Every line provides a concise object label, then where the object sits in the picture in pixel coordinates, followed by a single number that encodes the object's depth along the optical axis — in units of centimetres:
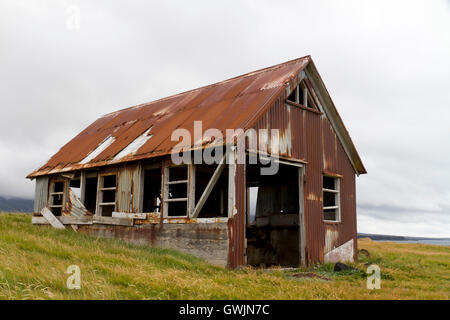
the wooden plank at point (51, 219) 1873
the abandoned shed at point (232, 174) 1324
